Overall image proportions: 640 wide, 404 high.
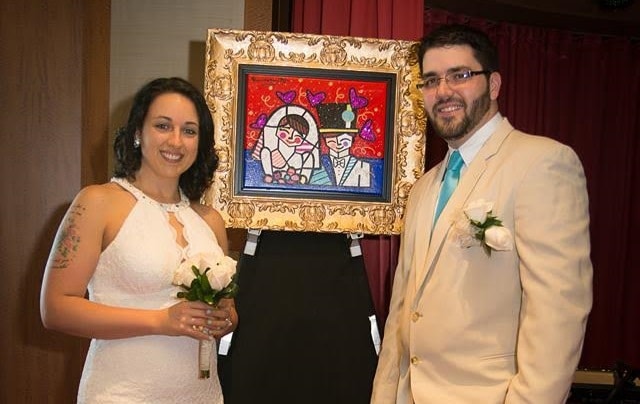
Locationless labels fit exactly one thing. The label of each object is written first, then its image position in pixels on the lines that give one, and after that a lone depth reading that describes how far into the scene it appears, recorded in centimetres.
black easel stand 263
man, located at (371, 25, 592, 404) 166
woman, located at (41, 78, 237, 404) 187
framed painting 251
